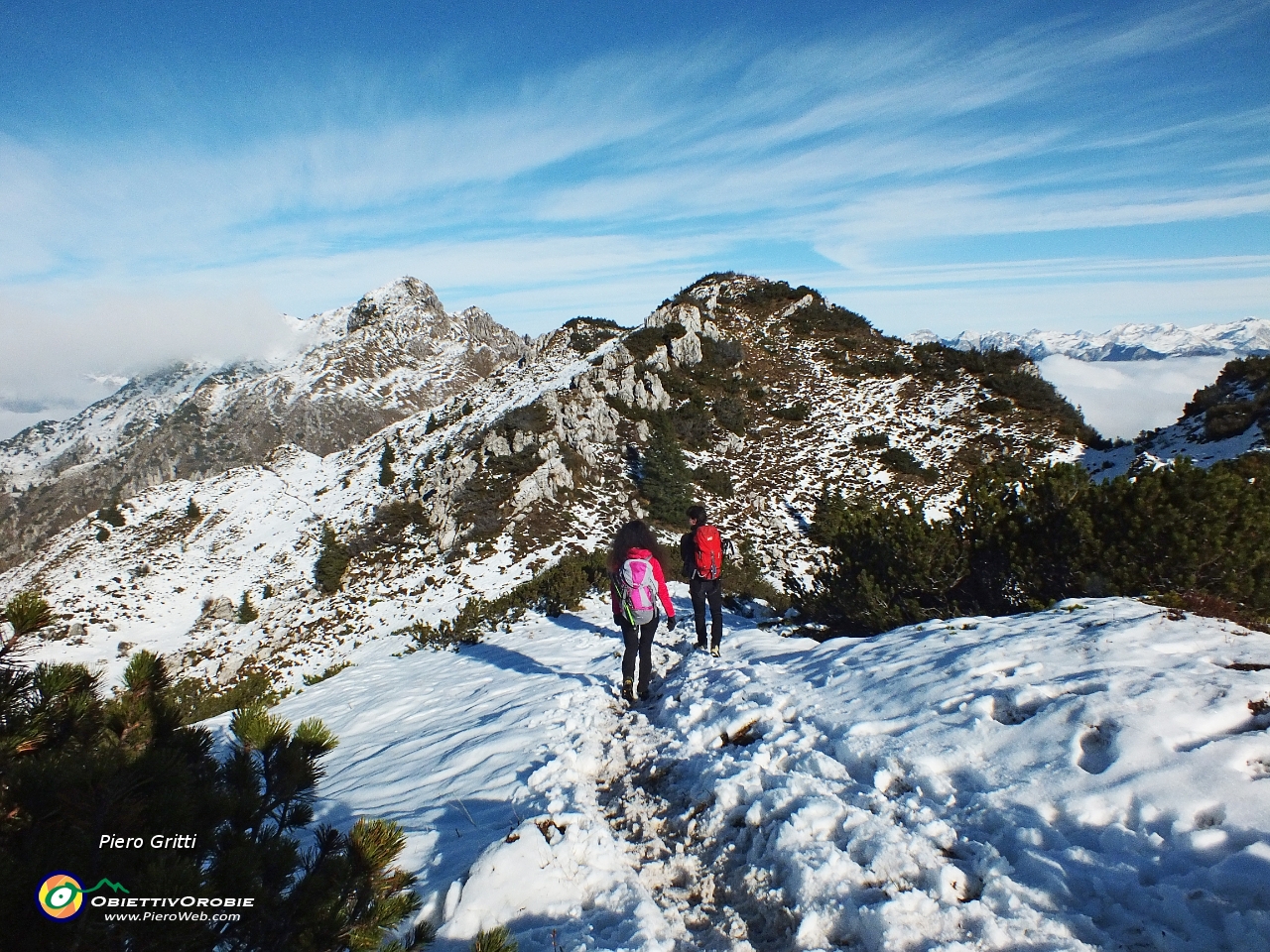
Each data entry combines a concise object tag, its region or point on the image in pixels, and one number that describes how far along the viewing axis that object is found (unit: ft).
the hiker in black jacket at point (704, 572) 25.73
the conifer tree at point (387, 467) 91.45
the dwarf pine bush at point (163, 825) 5.93
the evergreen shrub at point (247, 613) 69.41
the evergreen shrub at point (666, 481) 72.43
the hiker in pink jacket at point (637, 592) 21.26
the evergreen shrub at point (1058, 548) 19.62
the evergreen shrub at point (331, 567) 67.92
